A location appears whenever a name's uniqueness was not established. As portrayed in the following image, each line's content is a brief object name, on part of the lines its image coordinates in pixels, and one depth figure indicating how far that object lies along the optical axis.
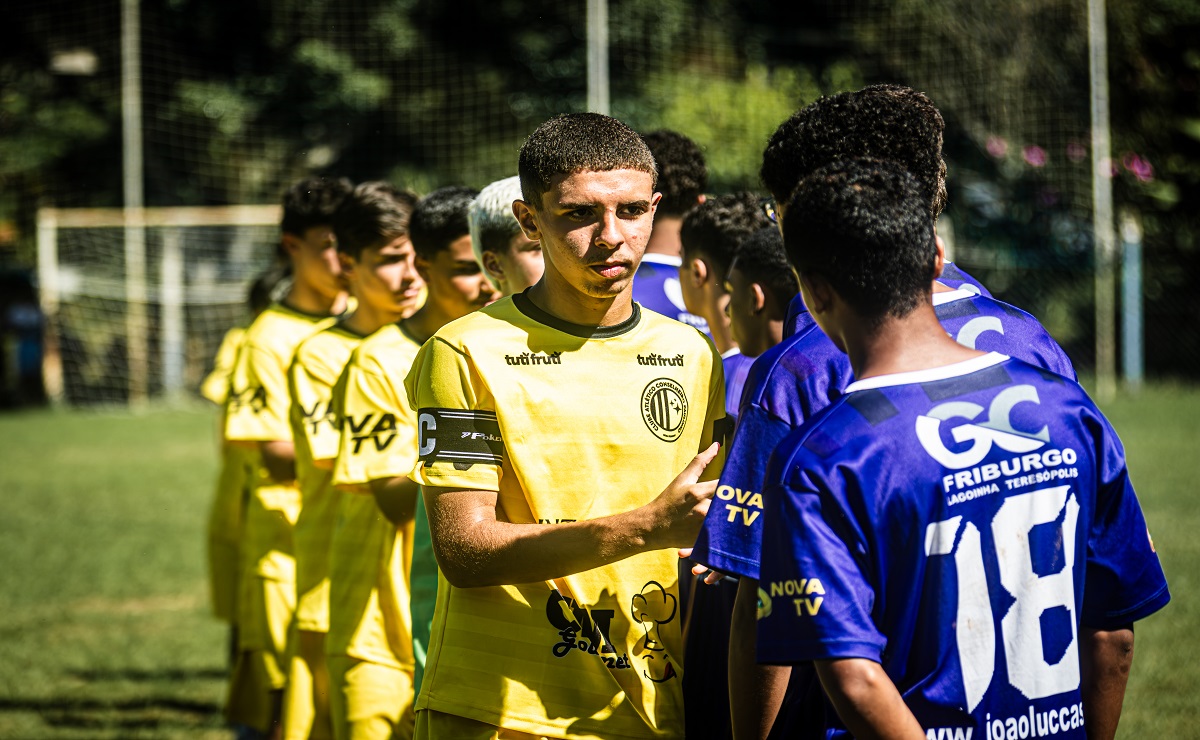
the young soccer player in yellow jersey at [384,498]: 6.82
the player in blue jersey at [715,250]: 6.76
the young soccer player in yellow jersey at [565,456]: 4.78
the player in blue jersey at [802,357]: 4.21
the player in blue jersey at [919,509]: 3.63
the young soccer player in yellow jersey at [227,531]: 11.44
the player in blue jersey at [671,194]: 7.94
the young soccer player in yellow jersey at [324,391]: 7.88
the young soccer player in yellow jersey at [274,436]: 9.41
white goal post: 41.31
